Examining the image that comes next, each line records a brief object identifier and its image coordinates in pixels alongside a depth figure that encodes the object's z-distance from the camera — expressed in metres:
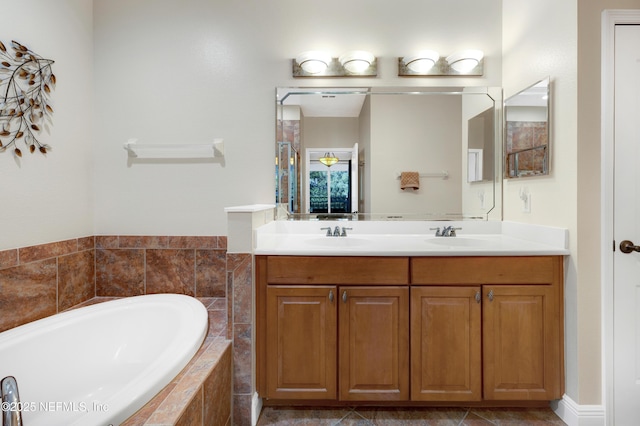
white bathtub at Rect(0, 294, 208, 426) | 1.21
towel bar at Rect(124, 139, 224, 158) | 2.12
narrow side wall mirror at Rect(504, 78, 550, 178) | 1.76
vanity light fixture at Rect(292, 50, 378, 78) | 2.10
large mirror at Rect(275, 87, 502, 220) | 2.19
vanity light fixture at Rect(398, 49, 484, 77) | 2.11
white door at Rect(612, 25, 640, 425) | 1.54
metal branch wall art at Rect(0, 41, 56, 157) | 1.55
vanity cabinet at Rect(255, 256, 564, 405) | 1.60
